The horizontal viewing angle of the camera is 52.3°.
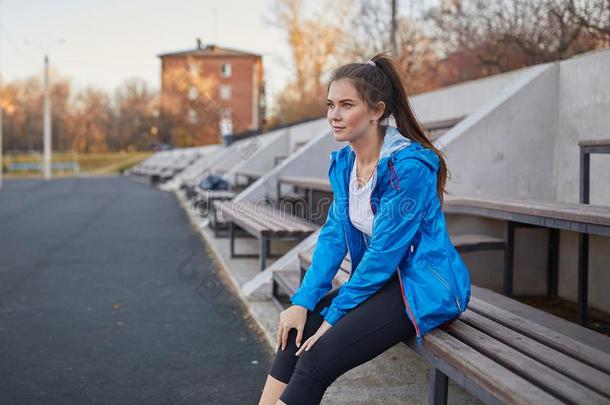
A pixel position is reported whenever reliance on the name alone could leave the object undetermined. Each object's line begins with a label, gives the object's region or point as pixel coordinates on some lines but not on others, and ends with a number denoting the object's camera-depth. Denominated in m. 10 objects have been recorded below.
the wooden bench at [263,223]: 5.34
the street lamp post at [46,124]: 36.09
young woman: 2.21
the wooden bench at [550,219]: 3.01
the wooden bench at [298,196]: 6.64
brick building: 42.94
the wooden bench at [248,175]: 10.73
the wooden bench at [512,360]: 1.75
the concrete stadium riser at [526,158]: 5.16
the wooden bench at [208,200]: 10.37
